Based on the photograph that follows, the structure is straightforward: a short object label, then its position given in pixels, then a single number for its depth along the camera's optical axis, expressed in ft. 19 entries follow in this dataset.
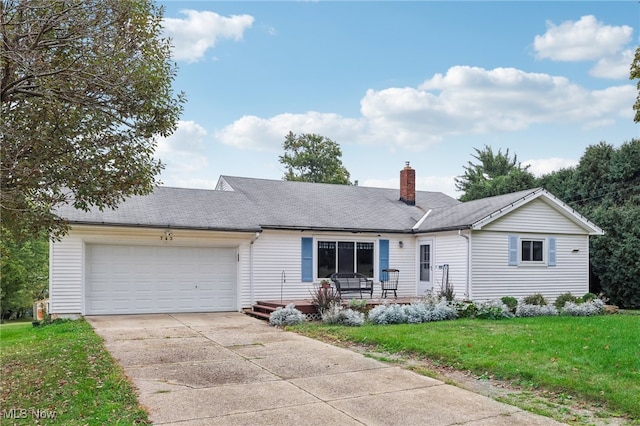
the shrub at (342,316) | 38.91
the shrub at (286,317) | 40.57
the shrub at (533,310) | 45.62
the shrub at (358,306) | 43.27
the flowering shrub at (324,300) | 43.24
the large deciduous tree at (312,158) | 131.54
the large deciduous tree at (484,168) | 118.64
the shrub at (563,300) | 50.65
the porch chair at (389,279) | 55.38
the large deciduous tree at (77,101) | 20.03
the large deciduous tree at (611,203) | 58.39
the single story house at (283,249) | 46.09
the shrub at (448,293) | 48.57
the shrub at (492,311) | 42.72
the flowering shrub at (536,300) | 49.21
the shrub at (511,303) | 46.57
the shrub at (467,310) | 43.11
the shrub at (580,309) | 46.62
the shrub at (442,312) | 41.57
